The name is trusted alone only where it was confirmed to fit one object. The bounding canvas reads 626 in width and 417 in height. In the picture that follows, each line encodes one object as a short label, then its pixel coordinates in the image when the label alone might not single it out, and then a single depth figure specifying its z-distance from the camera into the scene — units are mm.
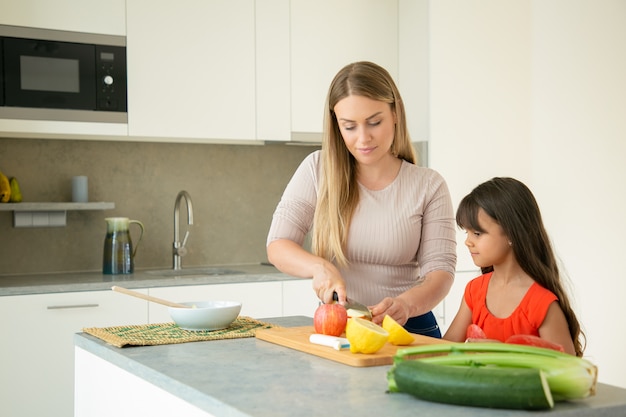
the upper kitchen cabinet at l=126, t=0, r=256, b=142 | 3594
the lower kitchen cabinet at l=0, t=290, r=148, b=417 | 3127
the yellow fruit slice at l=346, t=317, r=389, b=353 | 1632
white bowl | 2029
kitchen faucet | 3924
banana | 3521
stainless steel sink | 3746
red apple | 1863
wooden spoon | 1975
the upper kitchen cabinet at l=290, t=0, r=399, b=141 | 3910
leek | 1239
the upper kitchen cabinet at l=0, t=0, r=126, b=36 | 3346
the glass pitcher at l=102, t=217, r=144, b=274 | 3668
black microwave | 3367
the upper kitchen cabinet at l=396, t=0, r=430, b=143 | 3955
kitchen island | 1261
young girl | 2029
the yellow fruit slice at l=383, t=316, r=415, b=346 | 1767
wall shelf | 3579
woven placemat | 1919
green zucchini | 1200
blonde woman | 2232
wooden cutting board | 1624
